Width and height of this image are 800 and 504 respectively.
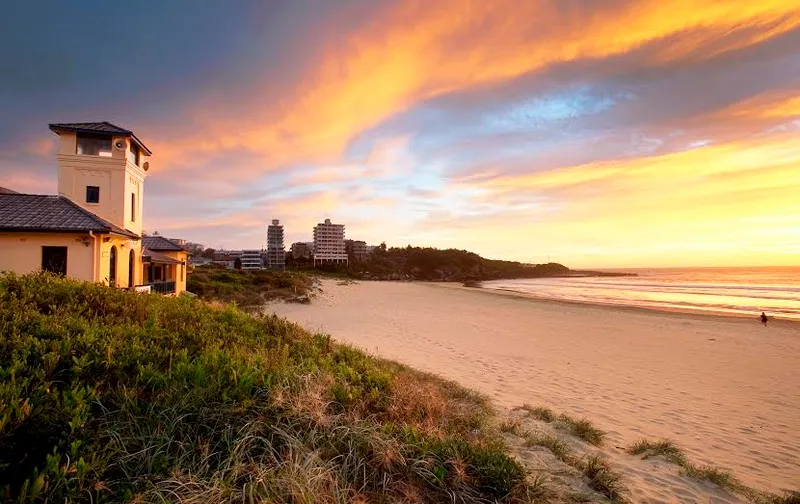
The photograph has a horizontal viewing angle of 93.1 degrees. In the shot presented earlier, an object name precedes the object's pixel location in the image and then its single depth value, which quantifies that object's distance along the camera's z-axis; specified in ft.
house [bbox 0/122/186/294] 41.93
